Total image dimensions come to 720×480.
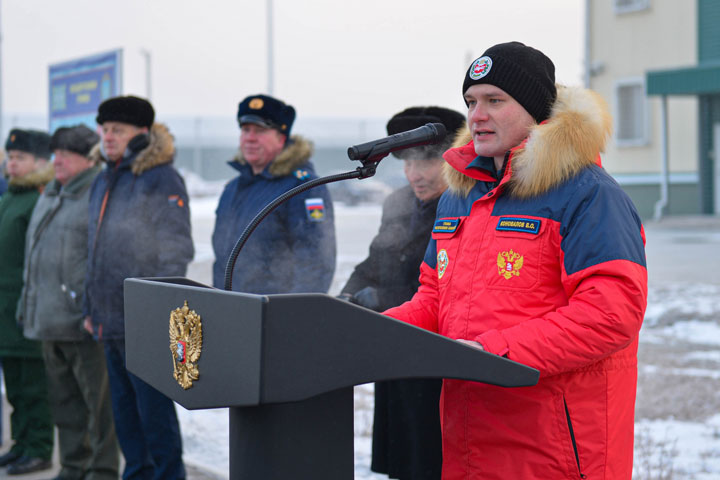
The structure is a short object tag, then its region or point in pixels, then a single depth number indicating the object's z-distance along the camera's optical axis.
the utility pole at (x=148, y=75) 26.00
